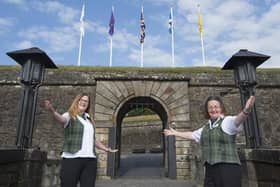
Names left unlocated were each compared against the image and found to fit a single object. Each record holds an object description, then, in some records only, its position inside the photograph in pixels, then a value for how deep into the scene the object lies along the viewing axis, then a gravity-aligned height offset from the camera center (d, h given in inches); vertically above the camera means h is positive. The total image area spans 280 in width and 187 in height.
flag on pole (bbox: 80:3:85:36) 649.6 +375.3
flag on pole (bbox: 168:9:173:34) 666.1 +372.4
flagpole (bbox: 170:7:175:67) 605.3 +303.2
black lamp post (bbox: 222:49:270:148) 167.6 +56.1
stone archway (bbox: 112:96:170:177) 360.5 +59.7
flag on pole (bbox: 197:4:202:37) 665.2 +376.9
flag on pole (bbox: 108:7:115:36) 670.6 +376.9
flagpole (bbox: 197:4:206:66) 604.0 +338.6
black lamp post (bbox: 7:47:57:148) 163.6 +47.1
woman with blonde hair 88.6 -3.7
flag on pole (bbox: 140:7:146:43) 634.2 +340.4
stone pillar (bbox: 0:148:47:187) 121.8 -17.7
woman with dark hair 82.0 -2.8
